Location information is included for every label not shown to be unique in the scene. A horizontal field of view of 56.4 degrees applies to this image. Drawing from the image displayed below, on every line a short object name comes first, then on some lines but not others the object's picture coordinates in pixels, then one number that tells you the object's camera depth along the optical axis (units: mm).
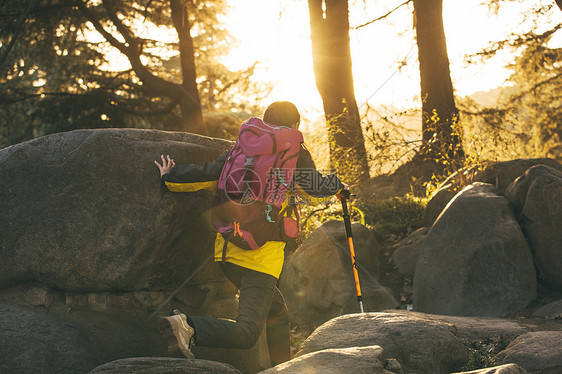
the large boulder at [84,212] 4156
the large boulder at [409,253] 7297
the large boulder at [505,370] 2905
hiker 3682
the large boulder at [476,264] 5652
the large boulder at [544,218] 5801
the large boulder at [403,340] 3717
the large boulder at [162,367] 3285
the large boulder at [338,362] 3184
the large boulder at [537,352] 3598
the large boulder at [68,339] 3656
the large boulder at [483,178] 7277
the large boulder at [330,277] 6551
